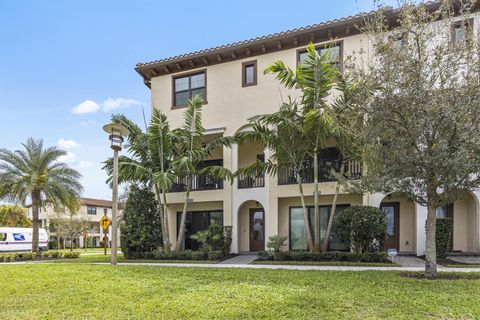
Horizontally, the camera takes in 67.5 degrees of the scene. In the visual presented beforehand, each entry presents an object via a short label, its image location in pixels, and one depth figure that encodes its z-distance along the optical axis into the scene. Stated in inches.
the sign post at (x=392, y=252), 458.0
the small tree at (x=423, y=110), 321.7
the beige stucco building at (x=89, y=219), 1768.0
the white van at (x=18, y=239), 1012.5
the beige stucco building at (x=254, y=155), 610.5
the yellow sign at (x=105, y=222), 754.8
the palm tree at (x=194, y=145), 624.1
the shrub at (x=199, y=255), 593.6
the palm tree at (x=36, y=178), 775.7
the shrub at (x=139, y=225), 633.6
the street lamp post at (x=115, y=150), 503.8
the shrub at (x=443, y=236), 500.1
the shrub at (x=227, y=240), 649.6
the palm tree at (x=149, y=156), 619.9
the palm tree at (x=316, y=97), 497.8
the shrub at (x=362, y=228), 509.2
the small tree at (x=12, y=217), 1388.0
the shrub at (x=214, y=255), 586.6
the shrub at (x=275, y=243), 566.9
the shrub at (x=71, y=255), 768.9
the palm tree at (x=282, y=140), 546.9
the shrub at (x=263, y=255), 575.8
